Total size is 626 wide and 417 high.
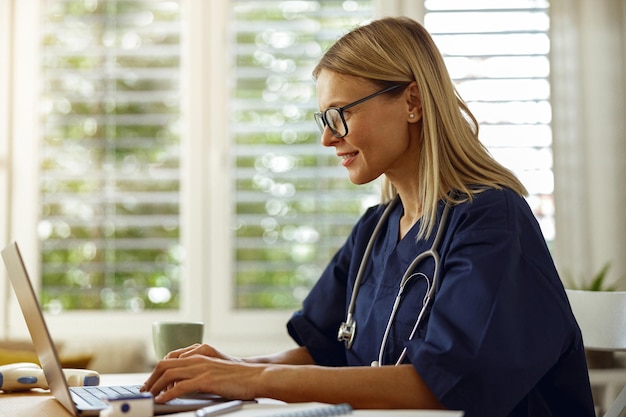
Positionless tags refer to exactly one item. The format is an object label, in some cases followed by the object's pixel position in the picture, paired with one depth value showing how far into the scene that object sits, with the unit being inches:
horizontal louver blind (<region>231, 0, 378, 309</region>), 120.2
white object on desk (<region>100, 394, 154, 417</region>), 36.9
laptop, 40.7
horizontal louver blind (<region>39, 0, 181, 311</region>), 121.6
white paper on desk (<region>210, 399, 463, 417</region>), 36.2
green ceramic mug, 55.9
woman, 43.3
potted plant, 65.4
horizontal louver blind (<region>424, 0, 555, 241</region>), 119.8
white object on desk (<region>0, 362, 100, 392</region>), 54.3
